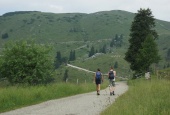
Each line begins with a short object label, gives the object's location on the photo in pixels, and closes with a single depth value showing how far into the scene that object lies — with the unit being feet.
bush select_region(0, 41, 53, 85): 177.88
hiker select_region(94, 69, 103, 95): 81.60
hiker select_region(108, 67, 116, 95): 78.74
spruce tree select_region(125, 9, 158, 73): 209.15
